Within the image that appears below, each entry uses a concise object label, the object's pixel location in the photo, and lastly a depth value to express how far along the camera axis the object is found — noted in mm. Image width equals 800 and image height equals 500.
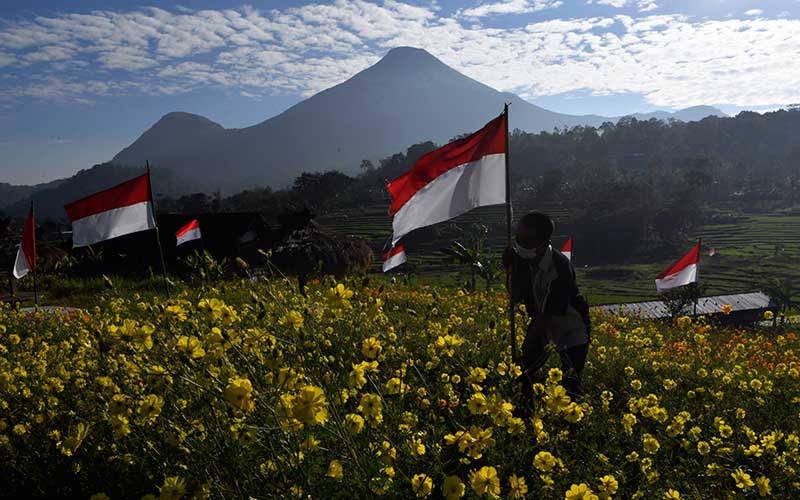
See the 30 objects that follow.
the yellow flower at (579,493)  1965
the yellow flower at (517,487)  2076
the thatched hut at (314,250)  18875
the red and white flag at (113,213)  6625
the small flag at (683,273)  9930
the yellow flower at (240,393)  1900
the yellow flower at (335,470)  1999
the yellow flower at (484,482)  1901
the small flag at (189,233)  10297
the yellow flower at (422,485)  2027
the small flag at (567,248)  12523
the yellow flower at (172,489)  2012
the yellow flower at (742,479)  2588
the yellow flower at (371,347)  2534
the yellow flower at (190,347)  2268
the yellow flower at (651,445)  2752
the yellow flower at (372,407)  2328
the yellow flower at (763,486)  2545
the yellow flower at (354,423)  2125
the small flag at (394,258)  12645
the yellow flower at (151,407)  2225
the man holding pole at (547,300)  3660
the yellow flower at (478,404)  2359
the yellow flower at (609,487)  2252
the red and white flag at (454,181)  3934
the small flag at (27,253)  9297
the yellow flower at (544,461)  2350
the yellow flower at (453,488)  1864
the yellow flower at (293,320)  2340
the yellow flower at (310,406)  1807
